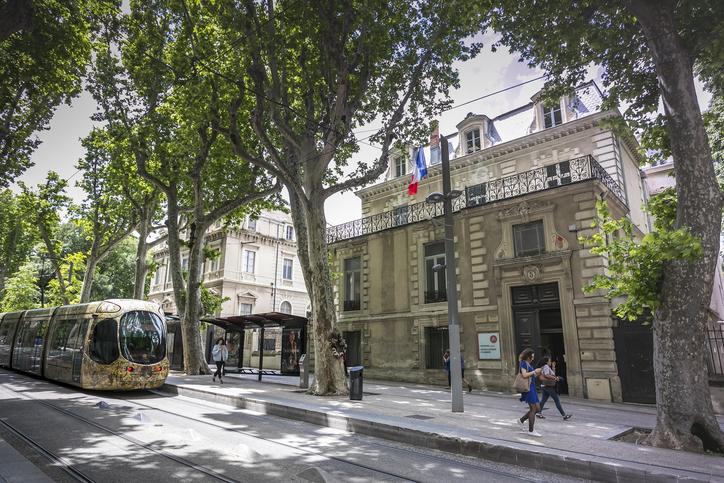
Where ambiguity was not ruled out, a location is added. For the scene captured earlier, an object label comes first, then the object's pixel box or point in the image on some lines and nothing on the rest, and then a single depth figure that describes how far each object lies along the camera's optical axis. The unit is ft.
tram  39.75
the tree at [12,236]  94.12
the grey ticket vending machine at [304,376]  48.70
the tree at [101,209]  78.43
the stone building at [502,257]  49.88
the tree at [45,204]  84.79
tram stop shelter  56.85
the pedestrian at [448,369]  52.55
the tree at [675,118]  23.25
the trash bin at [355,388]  40.73
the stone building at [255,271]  113.50
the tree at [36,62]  30.86
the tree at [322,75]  42.63
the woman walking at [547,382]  31.04
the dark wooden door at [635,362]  43.47
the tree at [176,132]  49.65
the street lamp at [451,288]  34.07
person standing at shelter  53.84
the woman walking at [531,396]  25.62
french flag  45.70
